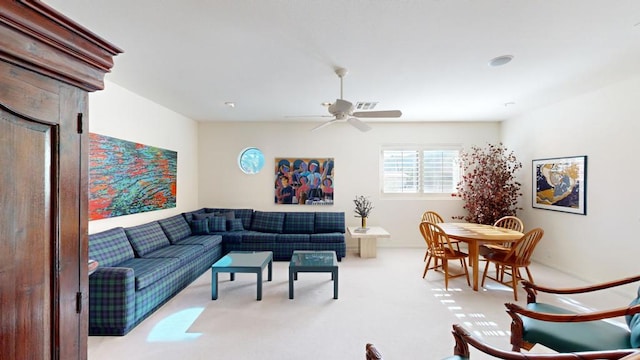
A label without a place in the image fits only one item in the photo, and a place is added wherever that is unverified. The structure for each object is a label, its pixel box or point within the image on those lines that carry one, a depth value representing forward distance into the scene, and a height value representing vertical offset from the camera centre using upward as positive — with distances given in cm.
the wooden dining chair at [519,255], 316 -89
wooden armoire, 72 +0
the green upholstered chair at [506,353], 117 -77
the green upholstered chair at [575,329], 156 -93
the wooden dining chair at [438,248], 354 -92
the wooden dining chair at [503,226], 387 -77
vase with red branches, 479 -11
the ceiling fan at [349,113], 292 +78
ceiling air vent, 412 +115
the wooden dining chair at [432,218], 479 -68
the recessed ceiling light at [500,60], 265 +120
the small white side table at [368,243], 483 -114
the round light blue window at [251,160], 565 +39
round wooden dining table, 332 -69
